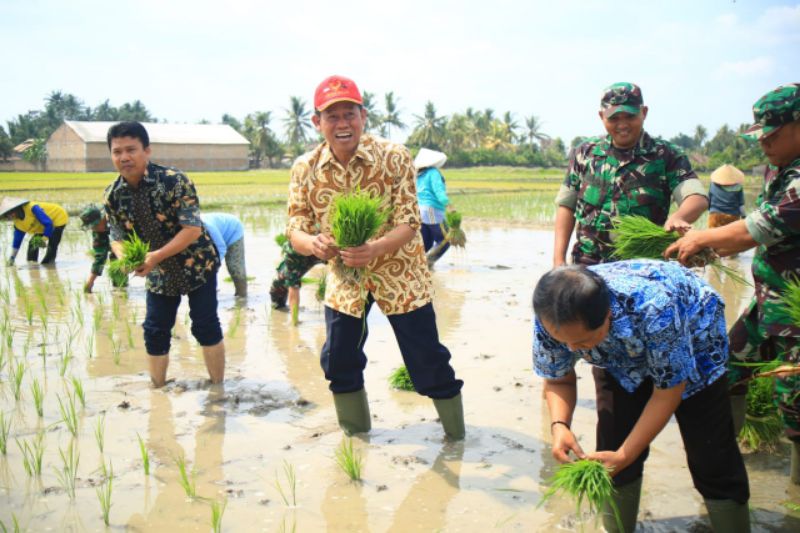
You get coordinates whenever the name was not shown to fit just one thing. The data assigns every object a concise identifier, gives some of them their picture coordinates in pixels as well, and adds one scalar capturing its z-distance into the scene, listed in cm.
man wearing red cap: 319
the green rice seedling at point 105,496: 267
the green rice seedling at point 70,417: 352
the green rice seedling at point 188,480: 287
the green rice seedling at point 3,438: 329
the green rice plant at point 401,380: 433
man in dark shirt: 378
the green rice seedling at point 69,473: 294
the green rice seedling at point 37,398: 379
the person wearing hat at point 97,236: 703
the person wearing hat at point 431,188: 785
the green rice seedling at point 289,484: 285
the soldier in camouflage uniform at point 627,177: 326
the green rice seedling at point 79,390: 392
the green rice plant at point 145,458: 305
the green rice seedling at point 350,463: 304
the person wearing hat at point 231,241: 617
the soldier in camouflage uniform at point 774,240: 250
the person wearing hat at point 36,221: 892
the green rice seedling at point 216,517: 255
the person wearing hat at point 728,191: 852
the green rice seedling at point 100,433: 334
